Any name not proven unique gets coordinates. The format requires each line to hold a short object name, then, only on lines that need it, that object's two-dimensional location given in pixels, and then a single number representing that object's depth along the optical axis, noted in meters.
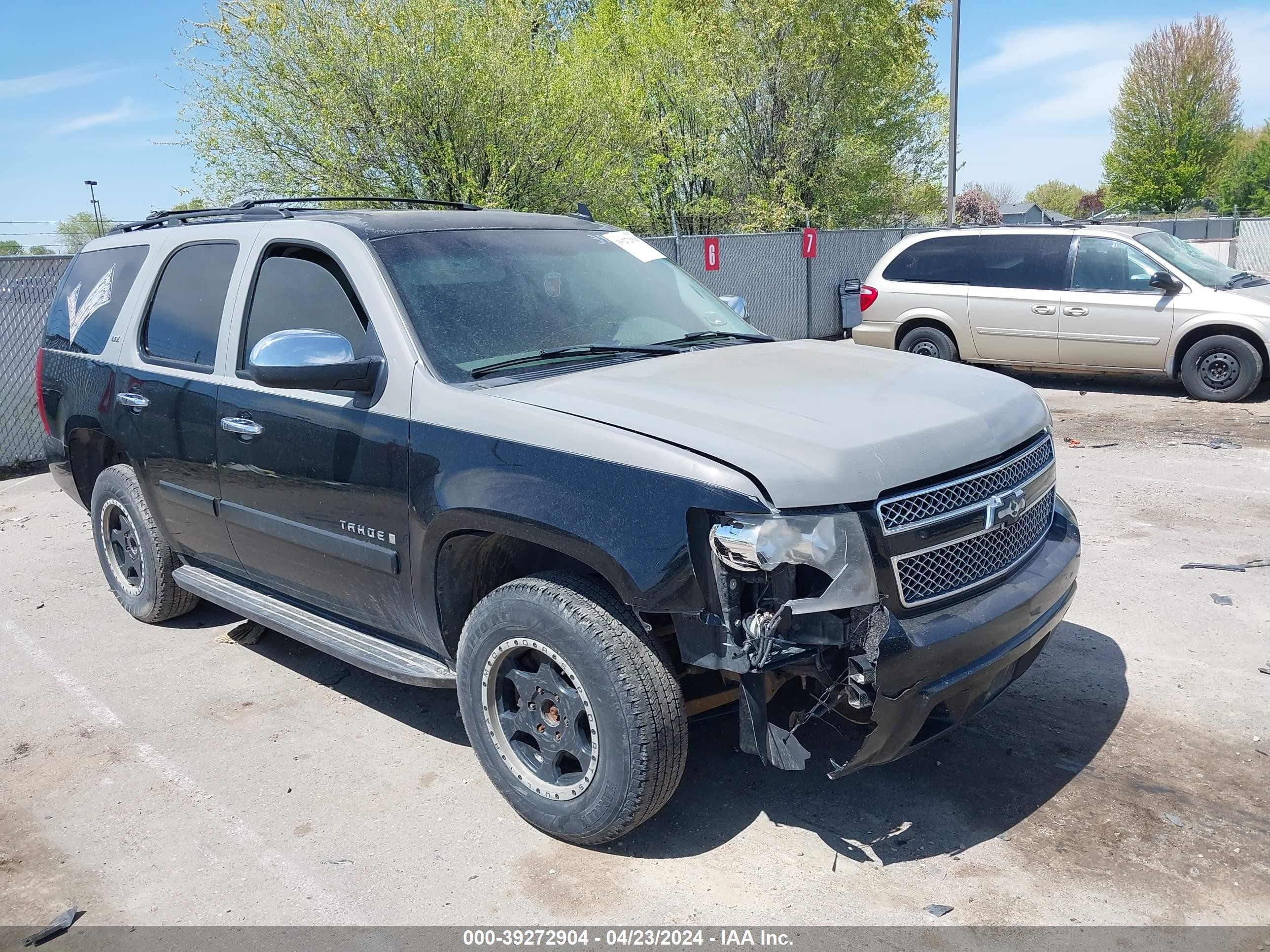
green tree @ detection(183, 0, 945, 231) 12.67
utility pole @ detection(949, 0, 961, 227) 19.80
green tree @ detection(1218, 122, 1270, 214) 62.38
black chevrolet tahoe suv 2.80
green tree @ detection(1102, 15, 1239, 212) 51.38
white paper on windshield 4.61
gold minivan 10.73
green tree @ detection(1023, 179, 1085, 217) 99.80
